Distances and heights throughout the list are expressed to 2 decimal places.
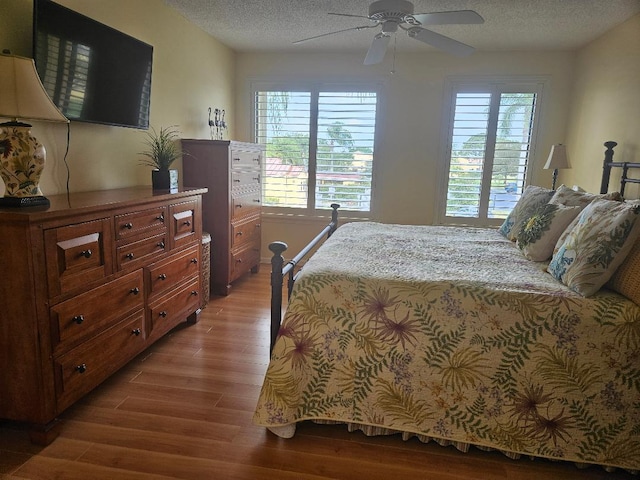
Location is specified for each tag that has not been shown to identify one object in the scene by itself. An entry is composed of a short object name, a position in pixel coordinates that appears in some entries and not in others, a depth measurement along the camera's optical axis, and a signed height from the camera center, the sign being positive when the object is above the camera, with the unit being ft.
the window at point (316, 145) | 15.97 +0.82
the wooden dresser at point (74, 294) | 5.80 -2.20
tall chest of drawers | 12.62 -0.98
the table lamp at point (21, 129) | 5.73 +0.37
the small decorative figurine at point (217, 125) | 14.70 +1.32
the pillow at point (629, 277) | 5.91 -1.42
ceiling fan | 7.91 +2.93
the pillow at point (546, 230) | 8.02 -1.05
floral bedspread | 5.89 -2.78
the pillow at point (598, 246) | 6.08 -1.02
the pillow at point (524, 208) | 9.61 -0.78
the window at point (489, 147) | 14.97 +0.97
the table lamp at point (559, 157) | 13.02 +0.59
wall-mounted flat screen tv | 7.41 +1.82
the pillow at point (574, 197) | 7.91 -0.40
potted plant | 10.31 +0.10
